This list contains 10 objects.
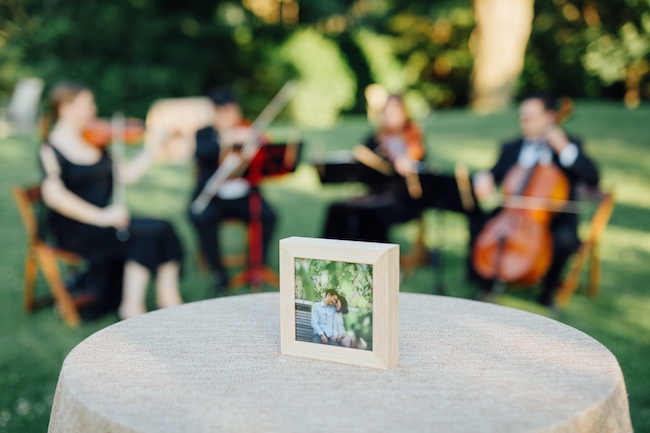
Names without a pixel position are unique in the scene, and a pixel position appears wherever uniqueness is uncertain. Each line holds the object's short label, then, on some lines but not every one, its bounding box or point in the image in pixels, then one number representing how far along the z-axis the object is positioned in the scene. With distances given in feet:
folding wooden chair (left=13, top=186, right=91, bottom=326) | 14.43
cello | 15.17
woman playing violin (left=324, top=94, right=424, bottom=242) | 17.80
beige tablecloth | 4.88
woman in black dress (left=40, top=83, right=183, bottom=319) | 14.33
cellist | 15.29
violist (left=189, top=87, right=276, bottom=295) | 16.52
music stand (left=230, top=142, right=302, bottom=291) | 15.71
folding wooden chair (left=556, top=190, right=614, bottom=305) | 15.35
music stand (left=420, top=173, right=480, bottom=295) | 14.43
